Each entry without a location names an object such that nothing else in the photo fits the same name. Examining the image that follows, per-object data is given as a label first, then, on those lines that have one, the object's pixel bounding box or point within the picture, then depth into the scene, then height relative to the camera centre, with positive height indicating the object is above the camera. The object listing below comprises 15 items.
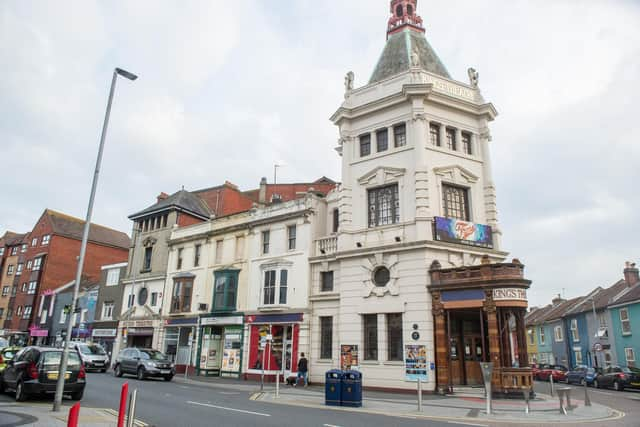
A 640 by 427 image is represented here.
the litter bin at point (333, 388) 16.00 -1.22
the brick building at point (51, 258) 56.72 +10.45
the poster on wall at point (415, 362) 21.25 -0.40
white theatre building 22.89 +7.12
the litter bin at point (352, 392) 15.77 -1.31
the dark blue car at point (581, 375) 31.66 -1.16
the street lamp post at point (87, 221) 12.17 +3.40
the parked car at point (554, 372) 37.30 -1.21
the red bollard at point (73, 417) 5.31 -0.80
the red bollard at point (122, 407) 7.52 -1.01
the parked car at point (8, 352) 21.91 -0.45
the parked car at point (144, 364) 25.69 -0.99
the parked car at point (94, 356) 30.05 -0.75
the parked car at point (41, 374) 14.16 -0.91
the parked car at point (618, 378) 27.25 -1.14
